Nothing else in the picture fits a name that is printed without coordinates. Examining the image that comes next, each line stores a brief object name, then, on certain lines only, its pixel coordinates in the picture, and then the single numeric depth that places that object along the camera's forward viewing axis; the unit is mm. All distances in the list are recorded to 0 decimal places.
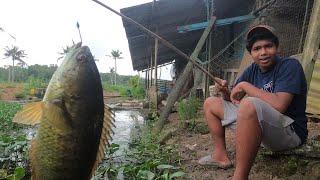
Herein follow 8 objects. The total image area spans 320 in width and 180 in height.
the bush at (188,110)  4994
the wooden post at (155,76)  6696
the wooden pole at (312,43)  2616
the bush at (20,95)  18629
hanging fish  907
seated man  1700
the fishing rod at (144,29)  1476
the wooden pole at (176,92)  4480
